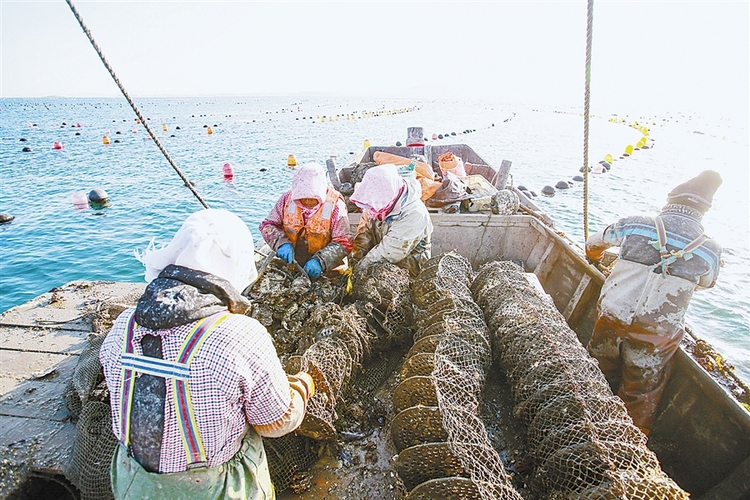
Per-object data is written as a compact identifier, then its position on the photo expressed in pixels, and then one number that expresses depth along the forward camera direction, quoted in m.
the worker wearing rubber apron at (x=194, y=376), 1.55
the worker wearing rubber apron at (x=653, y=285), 3.22
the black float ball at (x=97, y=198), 15.16
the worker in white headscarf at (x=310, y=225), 4.36
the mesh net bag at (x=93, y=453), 2.53
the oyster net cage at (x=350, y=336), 2.70
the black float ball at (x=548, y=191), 17.42
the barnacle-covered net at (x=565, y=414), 2.06
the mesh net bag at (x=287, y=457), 2.59
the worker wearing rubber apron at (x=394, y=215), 4.15
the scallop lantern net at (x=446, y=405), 2.09
